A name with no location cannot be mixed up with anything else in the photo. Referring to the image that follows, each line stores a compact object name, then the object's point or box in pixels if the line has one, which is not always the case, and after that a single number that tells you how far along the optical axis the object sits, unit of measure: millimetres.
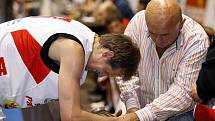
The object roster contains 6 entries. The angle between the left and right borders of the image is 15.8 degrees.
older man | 3544
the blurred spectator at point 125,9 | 8669
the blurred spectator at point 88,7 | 9507
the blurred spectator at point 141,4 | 7420
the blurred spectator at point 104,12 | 7276
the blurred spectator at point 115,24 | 7030
